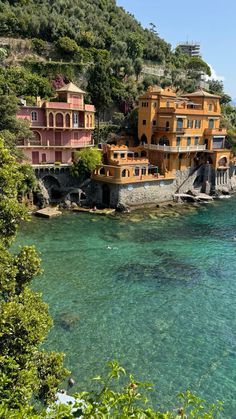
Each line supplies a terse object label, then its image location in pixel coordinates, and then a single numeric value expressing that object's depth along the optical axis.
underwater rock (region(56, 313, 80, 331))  21.19
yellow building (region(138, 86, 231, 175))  52.25
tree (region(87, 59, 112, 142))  55.94
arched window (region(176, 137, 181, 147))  52.69
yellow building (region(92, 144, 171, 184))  45.19
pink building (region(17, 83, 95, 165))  46.25
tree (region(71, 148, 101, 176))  45.69
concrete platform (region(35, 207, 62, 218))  41.22
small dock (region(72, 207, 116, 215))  43.44
